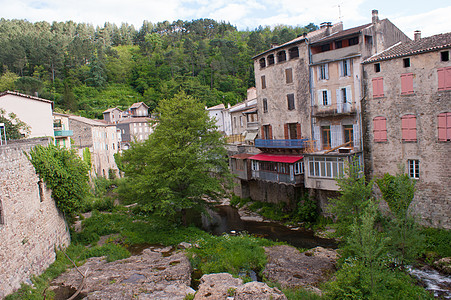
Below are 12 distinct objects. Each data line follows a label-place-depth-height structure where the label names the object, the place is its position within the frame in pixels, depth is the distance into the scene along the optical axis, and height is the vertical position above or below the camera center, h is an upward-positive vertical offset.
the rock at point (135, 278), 15.24 -6.83
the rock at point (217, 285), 14.52 -6.90
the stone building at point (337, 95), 26.50 +2.82
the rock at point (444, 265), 18.76 -8.33
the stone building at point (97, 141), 46.03 +0.86
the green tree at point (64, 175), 18.30 -1.49
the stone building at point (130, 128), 69.81 +3.48
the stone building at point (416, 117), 22.19 +0.43
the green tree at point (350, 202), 18.80 -4.29
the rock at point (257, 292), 13.51 -6.57
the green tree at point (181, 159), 24.00 -1.45
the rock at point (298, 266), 17.68 -7.88
